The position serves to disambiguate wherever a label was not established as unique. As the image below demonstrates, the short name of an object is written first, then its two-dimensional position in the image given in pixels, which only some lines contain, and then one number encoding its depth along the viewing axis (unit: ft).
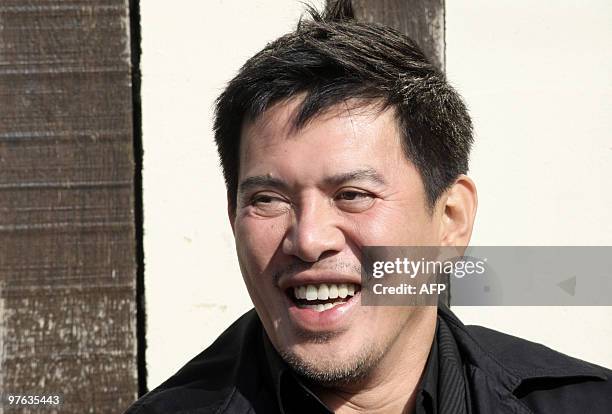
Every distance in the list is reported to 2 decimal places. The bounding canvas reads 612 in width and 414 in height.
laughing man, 12.95
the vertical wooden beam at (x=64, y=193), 18.51
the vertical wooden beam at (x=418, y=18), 18.71
